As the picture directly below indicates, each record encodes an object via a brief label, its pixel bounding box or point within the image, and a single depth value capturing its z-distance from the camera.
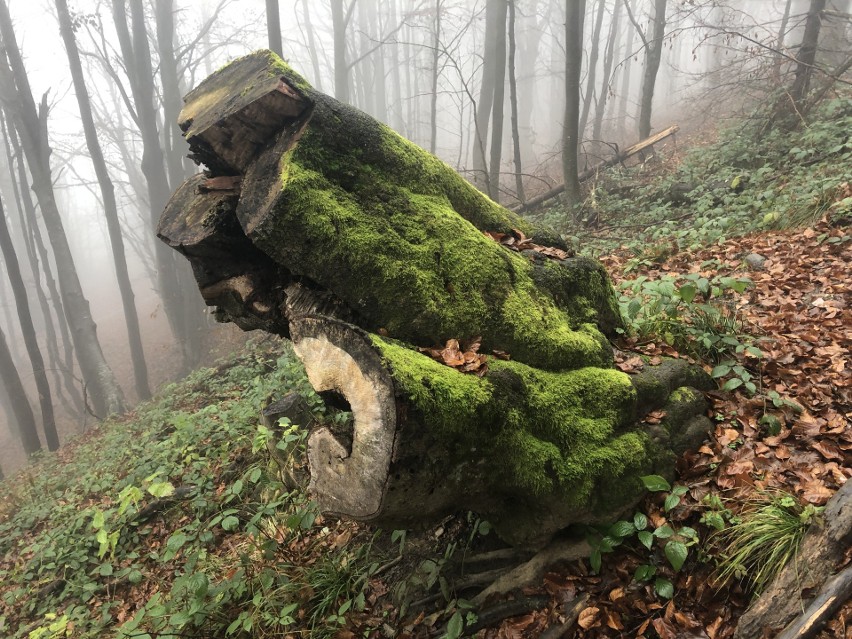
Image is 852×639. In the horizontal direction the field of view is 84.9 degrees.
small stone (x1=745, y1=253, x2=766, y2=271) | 4.86
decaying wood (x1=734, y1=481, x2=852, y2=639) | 2.03
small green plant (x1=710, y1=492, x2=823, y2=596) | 2.21
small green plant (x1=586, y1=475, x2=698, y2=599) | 2.37
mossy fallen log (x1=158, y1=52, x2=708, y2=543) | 2.10
